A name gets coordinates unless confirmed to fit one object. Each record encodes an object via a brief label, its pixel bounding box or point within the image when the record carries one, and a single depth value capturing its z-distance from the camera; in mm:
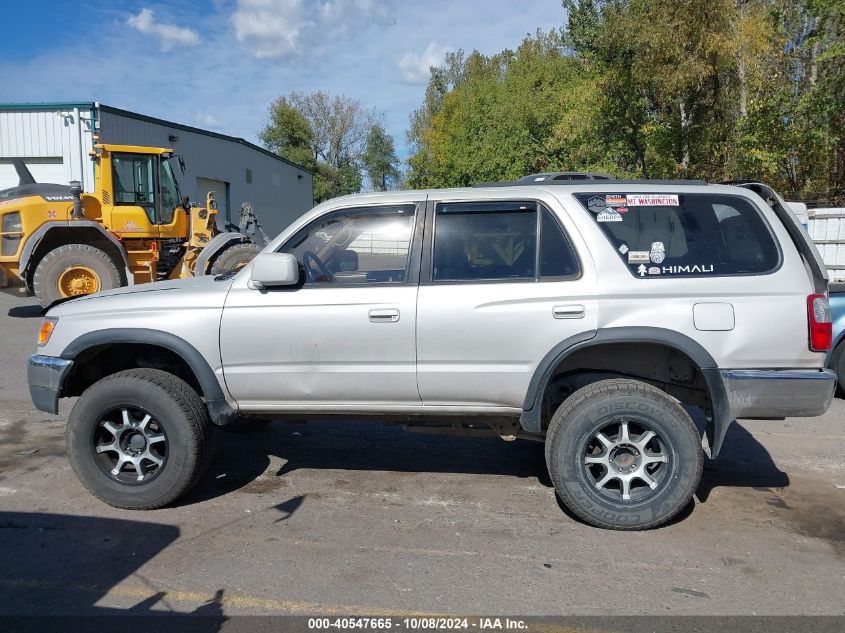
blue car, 6977
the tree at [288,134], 57316
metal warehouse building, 19297
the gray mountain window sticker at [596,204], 4250
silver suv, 4027
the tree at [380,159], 64062
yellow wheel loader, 12047
